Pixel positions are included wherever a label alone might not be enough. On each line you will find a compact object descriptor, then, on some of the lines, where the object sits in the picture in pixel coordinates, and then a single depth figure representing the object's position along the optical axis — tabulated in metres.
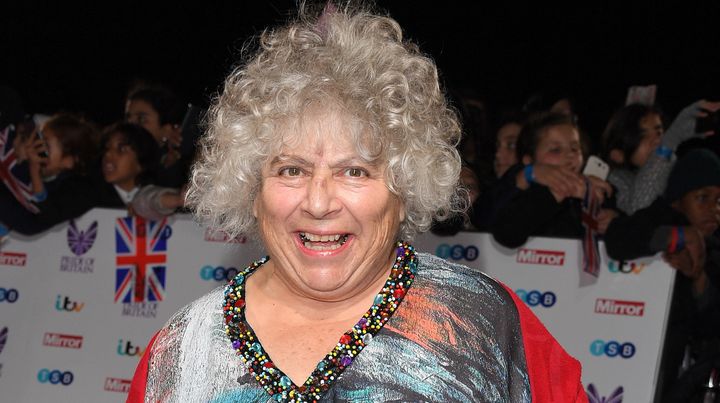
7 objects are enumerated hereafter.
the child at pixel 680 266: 4.17
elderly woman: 2.28
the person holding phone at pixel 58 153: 5.20
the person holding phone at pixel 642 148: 4.64
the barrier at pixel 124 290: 4.31
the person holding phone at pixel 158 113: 5.75
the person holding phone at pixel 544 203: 4.33
